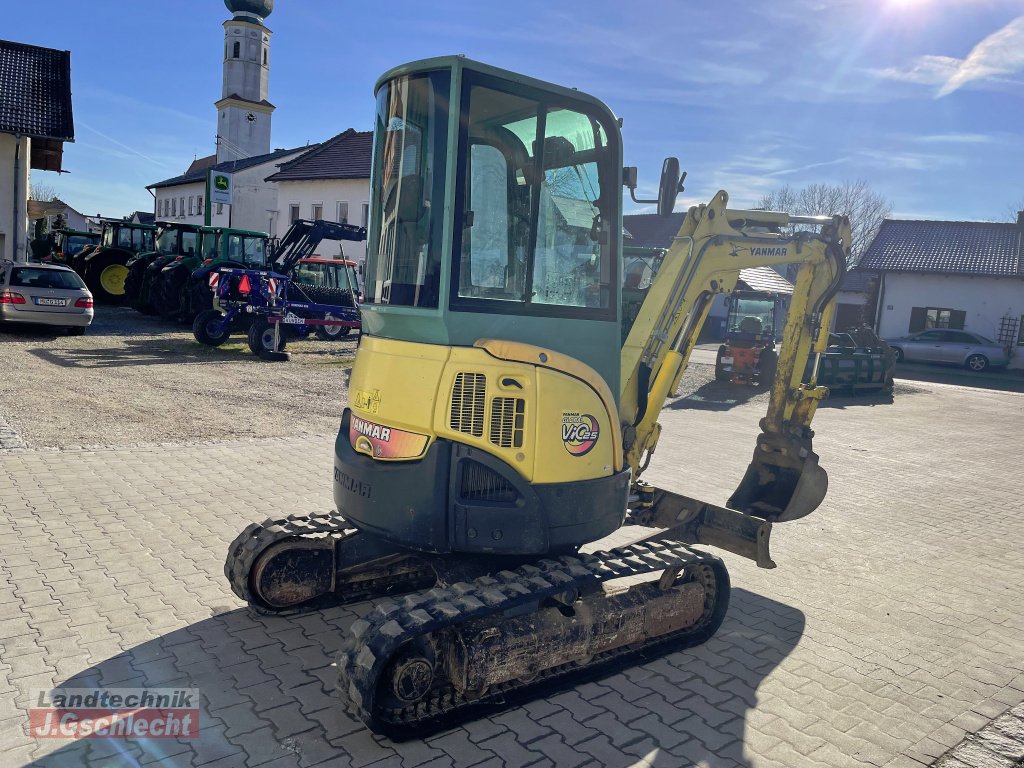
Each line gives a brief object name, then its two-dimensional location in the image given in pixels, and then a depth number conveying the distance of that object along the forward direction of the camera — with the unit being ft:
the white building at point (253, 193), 153.55
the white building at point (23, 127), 70.44
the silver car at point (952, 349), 92.32
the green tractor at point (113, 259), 80.38
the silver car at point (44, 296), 51.23
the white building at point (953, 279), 104.12
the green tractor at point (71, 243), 92.27
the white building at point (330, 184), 121.29
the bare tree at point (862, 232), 183.62
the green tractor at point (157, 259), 70.90
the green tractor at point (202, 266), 64.23
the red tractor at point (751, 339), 60.85
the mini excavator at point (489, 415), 12.20
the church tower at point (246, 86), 168.45
